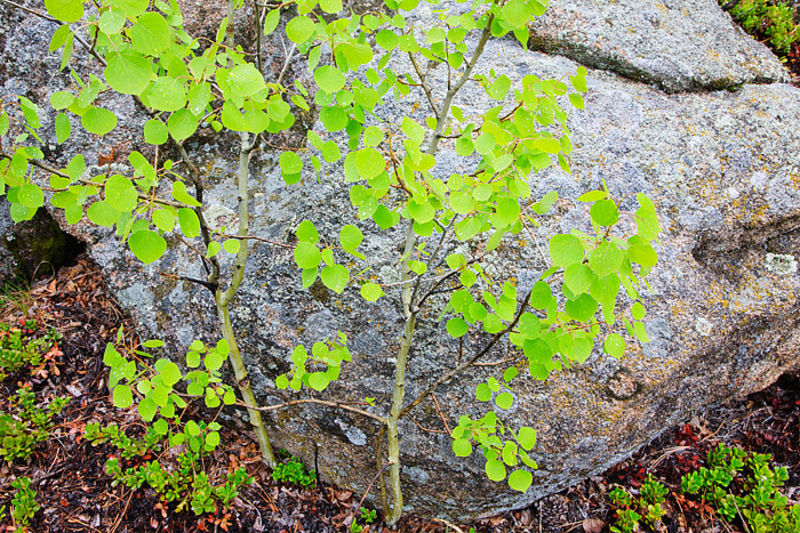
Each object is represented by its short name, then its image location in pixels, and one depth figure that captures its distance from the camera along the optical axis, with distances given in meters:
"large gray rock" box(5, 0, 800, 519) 2.63
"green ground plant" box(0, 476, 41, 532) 2.67
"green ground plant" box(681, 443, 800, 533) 2.82
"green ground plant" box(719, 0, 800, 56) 4.50
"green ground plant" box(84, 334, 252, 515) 2.06
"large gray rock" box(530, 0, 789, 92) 3.30
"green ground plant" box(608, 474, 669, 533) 2.83
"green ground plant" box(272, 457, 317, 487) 2.96
